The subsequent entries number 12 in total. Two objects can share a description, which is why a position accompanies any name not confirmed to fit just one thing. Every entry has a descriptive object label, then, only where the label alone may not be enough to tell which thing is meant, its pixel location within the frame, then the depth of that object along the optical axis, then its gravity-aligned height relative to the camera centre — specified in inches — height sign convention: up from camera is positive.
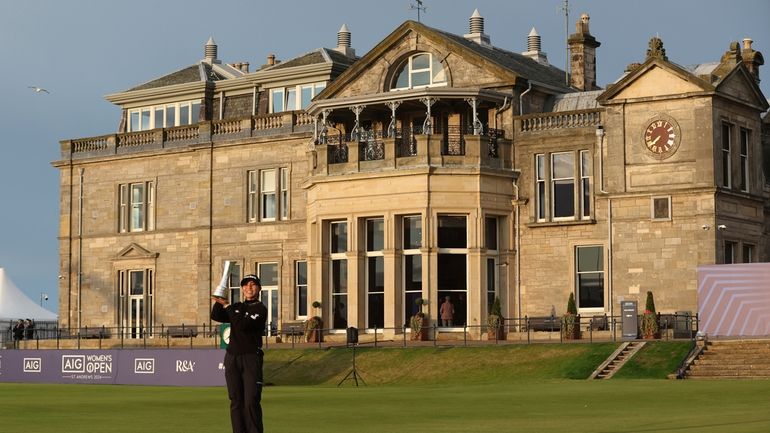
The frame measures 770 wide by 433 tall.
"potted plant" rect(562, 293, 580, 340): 2030.0 -14.5
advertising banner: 1806.1 -65.4
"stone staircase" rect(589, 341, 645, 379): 1713.6 -55.9
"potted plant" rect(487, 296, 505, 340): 2078.0 -14.5
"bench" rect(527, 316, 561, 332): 2124.8 -16.4
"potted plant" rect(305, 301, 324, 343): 2235.5 -22.5
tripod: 1873.5 -77.4
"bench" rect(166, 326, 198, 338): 2466.8 -29.3
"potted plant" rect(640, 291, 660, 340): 1963.6 -19.5
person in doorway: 2146.9 -0.5
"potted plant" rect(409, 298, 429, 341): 2127.2 -18.2
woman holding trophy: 756.6 -22.2
